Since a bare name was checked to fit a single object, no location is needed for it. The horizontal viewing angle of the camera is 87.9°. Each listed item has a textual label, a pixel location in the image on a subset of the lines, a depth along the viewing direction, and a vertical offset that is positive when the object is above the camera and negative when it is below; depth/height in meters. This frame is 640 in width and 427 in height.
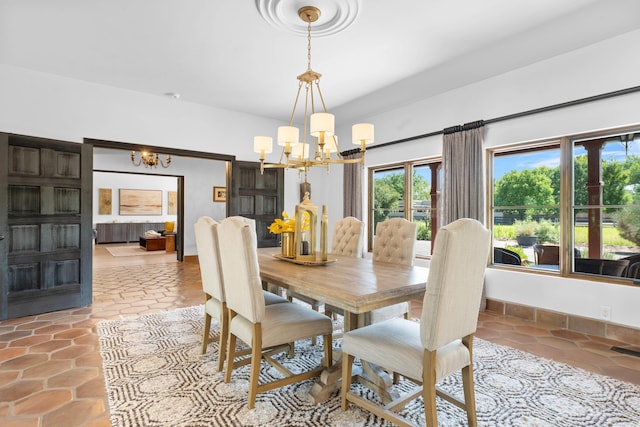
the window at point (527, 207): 3.58 +0.10
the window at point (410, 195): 4.73 +0.29
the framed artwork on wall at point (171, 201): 12.48 +0.47
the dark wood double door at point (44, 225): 3.55 -0.14
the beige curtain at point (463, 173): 3.87 +0.51
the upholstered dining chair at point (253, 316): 1.90 -0.65
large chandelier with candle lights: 2.32 +0.62
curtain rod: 2.92 +1.09
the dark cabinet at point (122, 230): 11.04 -0.58
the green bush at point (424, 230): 4.77 -0.22
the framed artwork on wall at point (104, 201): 11.11 +0.40
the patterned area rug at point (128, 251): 8.95 -1.07
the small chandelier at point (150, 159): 7.25 +1.20
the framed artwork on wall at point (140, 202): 11.55 +0.41
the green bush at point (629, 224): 3.06 -0.07
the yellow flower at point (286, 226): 2.68 -0.10
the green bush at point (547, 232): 3.55 -0.17
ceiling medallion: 2.44 +1.56
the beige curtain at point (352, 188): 5.44 +0.45
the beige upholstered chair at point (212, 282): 2.36 -0.51
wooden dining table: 1.73 -0.40
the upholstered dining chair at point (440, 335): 1.49 -0.63
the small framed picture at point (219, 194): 9.04 +0.54
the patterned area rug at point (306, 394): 1.82 -1.12
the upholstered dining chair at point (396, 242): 2.92 -0.25
